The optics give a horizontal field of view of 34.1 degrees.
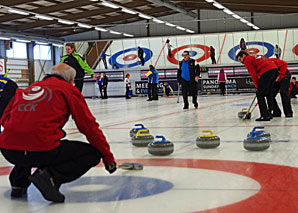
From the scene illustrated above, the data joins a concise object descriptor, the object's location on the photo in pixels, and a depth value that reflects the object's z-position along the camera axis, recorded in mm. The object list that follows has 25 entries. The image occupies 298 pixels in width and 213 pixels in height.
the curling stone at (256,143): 5324
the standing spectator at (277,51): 37241
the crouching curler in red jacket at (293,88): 21122
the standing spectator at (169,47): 40769
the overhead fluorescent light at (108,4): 25972
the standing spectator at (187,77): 15000
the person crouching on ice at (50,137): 3219
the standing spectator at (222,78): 31145
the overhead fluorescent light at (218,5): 27828
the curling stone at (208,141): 5727
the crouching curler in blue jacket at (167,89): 35438
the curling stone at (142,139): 6094
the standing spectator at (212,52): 39000
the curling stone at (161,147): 5180
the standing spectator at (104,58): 41738
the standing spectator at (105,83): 34406
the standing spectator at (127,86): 31912
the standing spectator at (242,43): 38269
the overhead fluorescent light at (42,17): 28862
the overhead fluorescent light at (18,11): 25433
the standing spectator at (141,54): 40344
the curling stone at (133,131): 7003
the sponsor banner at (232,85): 36281
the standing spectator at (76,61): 11602
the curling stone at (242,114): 10245
